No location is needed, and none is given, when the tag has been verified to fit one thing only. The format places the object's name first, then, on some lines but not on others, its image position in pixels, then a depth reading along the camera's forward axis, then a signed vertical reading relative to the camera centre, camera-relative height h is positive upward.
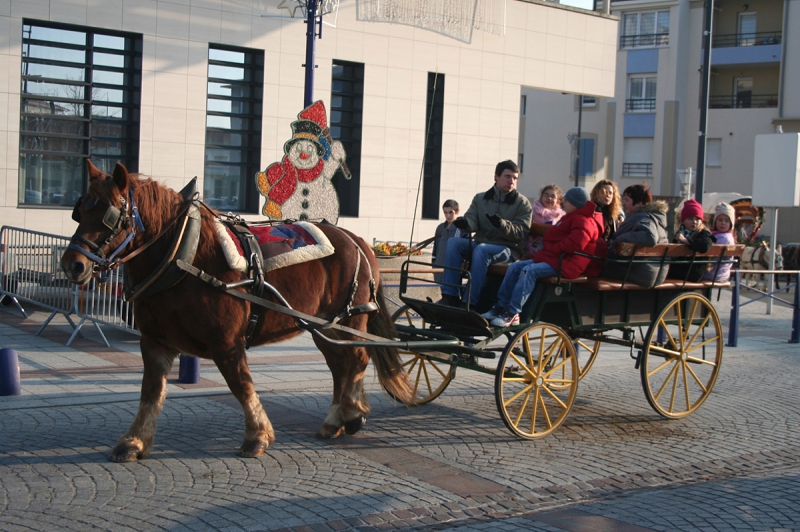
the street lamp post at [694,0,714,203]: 17.80 +2.46
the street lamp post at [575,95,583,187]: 41.92 +3.73
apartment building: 43.41 +6.76
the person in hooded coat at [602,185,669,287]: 7.41 -0.12
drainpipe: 42.66 +9.05
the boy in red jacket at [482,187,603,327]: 7.01 -0.34
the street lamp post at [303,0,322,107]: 13.16 +2.61
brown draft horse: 5.37 -0.64
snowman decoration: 11.85 +0.48
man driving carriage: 7.41 -0.12
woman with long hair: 7.89 +0.18
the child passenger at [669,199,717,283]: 7.71 -0.11
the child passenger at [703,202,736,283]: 9.65 +0.05
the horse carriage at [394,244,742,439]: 6.86 -0.95
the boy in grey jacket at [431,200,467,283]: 11.61 -0.21
